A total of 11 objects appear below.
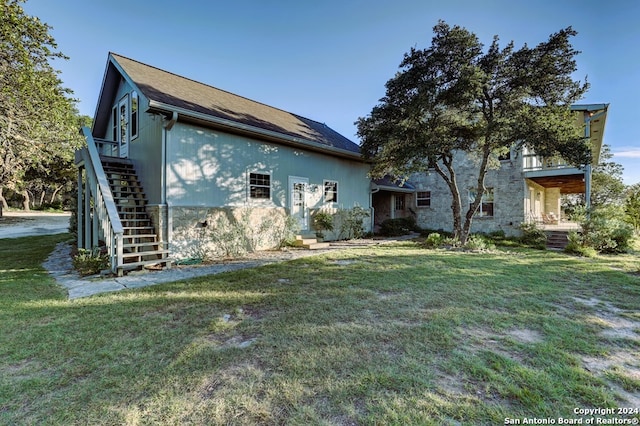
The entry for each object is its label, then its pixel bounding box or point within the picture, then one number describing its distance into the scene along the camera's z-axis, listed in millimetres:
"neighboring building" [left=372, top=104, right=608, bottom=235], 12828
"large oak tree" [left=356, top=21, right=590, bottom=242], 8438
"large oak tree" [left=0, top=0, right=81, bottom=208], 7137
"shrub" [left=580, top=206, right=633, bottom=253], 9539
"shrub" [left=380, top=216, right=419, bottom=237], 14891
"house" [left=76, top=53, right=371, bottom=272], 7719
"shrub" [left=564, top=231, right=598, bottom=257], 9125
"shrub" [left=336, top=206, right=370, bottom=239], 12719
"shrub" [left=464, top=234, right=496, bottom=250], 10023
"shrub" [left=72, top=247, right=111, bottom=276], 6543
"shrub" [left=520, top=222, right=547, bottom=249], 11664
